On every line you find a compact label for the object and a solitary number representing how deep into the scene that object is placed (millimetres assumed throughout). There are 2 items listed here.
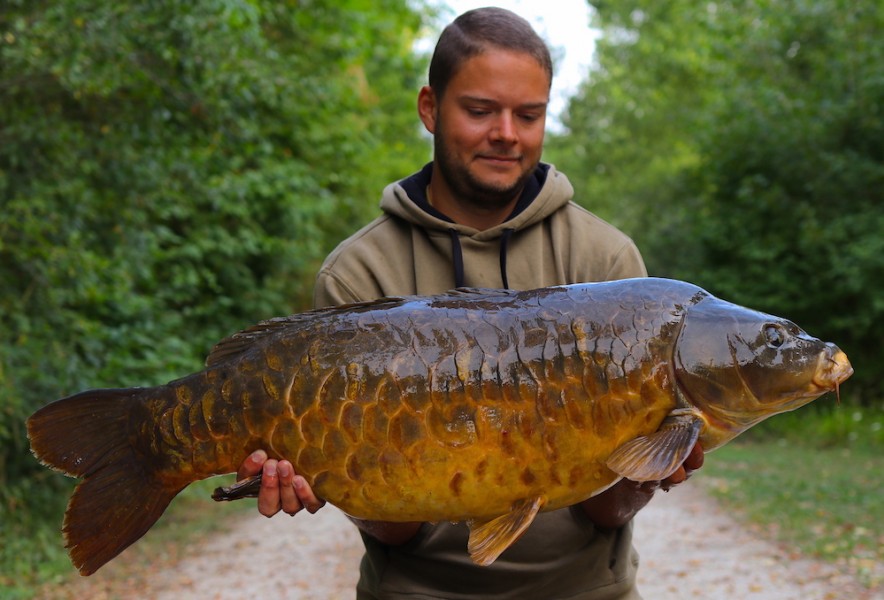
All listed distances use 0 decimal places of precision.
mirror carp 2422
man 2893
